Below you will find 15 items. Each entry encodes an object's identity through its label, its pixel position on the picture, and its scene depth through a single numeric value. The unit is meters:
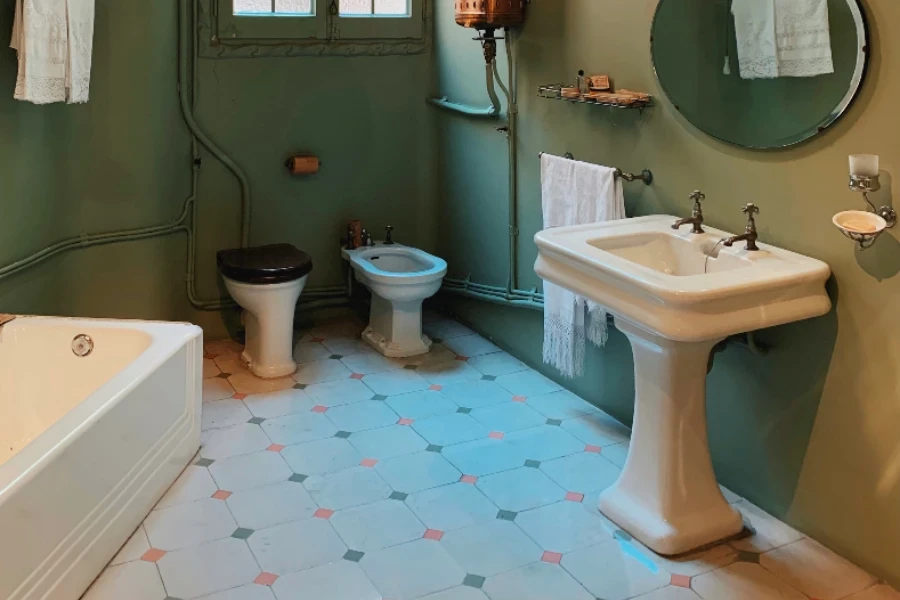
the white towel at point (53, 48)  2.96
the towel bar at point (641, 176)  3.15
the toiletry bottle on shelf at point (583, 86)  3.26
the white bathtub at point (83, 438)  2.21
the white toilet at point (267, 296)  3.79
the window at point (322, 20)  4.07
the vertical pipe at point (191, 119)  3.95
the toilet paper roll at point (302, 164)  4.26
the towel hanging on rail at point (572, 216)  3.22
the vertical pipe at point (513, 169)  3.79
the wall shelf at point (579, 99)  3.06
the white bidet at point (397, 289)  4.01
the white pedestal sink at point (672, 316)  2.42
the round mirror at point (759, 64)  2.45
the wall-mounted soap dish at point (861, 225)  2.34
